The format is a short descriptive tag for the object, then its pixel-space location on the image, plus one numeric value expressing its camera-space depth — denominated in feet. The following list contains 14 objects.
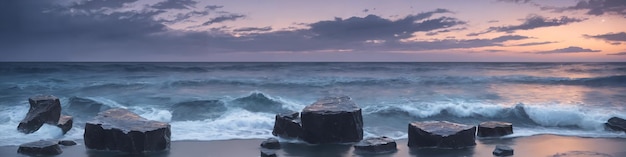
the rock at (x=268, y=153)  31.99
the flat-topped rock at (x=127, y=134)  33.58
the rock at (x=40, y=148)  33.11
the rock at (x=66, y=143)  36.99
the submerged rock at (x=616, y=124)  44.07
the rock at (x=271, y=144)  36.27
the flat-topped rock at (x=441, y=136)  35.60
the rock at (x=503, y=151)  33.12
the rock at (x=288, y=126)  39.34
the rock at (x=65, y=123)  43.21
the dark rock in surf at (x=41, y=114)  42.76
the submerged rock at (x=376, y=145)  34.32
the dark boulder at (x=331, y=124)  37.37
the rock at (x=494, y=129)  40.93
